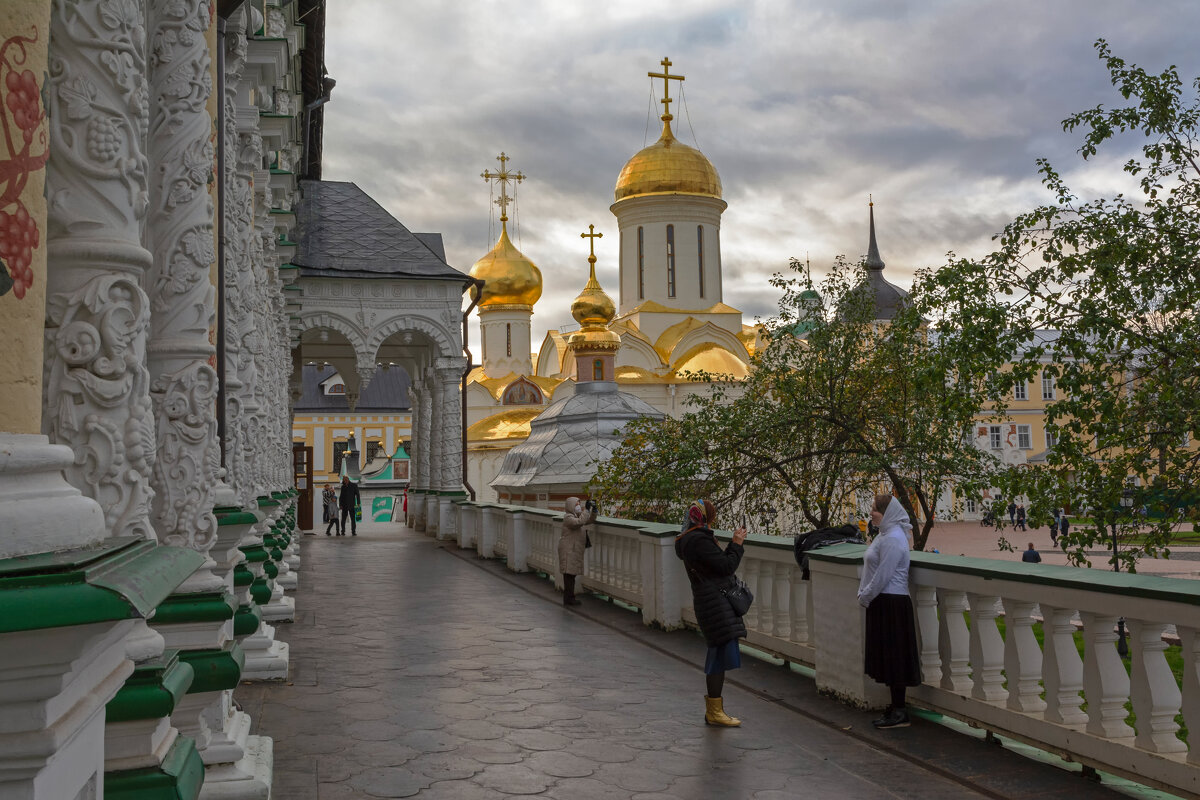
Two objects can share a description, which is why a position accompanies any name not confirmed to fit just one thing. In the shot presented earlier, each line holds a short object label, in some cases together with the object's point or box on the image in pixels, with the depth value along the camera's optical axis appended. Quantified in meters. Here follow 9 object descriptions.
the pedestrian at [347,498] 33.78
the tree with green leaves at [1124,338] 10.06
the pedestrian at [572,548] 14.11
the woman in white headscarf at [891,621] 7.16
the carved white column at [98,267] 3.00
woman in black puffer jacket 7.47
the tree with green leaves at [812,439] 16.12
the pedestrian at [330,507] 34.07
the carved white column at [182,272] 4.56
